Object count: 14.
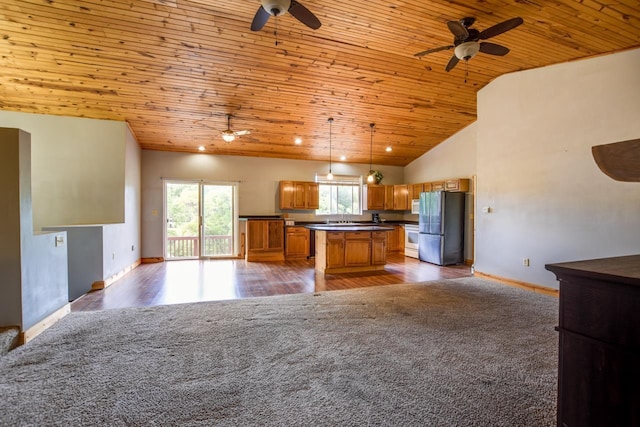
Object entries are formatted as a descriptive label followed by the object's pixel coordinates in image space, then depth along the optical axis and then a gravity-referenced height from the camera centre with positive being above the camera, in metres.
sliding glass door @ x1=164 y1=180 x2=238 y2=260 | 7.19 -0.32
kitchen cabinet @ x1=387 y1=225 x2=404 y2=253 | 8.48 -0.97
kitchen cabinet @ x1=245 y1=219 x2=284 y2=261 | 7.27 -0.84
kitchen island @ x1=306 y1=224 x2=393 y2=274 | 5.54 -0.83
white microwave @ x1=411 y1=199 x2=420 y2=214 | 7.70 +0.06
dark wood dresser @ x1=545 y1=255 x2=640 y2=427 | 1.04 -0.53
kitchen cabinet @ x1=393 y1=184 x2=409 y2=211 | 8.46 +0.34
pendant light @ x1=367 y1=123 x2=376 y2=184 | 6.45 +1.53
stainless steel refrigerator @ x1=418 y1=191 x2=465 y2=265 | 6.54 -0.45
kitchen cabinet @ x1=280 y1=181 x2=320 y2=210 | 7.79 +0.36
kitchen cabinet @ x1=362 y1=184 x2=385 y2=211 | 8.64 +0.34
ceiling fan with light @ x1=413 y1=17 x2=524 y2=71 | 2.90 +1.87
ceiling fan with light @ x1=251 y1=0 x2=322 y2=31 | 2.37 +1.82
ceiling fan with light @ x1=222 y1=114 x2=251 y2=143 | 4.95 +1.30
